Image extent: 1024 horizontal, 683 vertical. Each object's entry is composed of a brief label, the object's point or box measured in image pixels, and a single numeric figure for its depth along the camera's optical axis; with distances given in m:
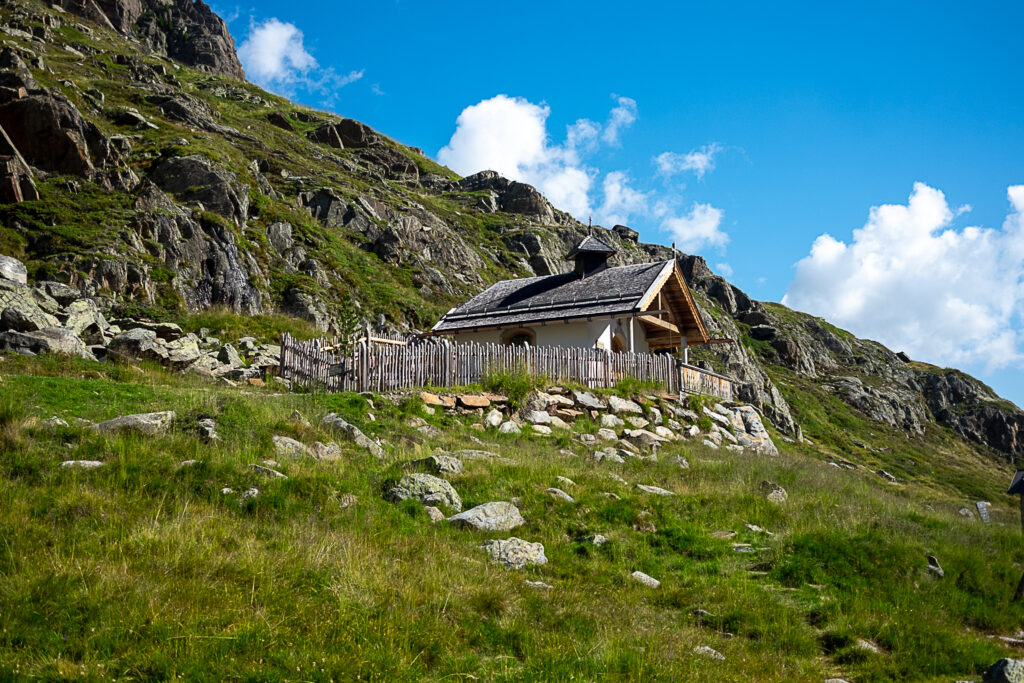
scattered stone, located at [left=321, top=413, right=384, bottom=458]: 10.94
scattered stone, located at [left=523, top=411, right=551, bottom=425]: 16.56
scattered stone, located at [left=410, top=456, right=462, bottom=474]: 9.76
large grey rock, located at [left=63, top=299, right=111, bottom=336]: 18.23
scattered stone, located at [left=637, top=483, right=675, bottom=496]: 10.98
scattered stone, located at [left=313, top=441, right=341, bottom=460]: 9.88
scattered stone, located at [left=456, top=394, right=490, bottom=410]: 15.95
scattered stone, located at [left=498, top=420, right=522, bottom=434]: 15.13
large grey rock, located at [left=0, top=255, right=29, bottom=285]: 20.19
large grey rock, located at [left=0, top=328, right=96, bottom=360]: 14.62
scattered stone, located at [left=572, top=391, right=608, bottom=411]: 18.25
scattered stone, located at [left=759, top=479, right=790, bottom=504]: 11.90
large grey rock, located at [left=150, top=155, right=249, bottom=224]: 40.88
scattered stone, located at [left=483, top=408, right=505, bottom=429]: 15.49
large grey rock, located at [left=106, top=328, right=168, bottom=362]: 16.84
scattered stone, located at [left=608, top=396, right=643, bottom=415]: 18.89
